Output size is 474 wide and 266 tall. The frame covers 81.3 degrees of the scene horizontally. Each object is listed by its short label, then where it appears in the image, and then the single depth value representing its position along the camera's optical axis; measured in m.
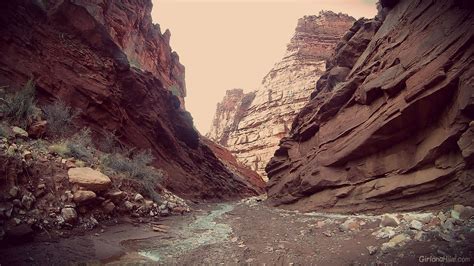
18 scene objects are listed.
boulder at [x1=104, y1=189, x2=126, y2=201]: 7.01
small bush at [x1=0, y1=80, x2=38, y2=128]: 7.70
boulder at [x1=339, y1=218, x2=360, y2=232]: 6.39
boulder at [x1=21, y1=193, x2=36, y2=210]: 5.07
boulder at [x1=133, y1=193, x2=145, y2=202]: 8.32
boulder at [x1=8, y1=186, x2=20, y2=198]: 4.95
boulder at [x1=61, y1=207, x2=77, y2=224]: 5.54
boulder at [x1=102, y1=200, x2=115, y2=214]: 6.73
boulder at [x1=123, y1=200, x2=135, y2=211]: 7.54
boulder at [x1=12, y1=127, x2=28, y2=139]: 6.88
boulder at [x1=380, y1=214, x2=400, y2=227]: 5.84
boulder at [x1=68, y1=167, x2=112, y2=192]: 6.35
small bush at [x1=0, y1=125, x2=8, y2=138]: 6.19
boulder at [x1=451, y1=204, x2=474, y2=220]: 4.98
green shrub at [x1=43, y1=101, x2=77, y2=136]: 9.01
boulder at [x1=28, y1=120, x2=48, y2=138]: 7.66
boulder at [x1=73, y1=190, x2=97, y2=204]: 5.99
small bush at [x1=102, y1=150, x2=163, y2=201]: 8.97
